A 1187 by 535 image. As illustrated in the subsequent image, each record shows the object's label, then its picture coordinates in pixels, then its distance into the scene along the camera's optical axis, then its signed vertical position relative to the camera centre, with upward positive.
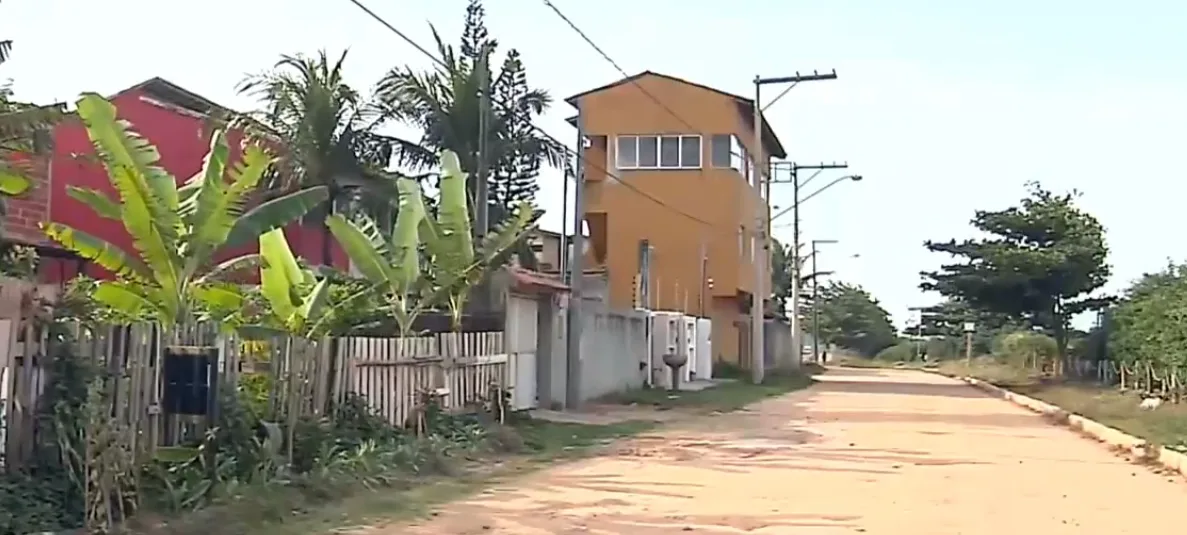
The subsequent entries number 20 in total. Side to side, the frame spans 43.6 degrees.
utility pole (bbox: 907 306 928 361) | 97.53 +4.70
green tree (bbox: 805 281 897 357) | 108.12 +5.86
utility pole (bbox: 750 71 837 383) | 44.47 +3.79
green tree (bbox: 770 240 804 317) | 81.44 +7.30
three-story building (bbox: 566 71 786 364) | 50.16 +7.18
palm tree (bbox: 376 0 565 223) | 30.25 +5.86
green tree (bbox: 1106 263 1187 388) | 29.94 +1.71
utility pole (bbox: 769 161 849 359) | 58.84 +5.25
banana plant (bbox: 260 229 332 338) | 16.50 +1.18
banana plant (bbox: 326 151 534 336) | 19.23 +1.98
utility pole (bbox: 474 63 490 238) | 23.81 +3.72
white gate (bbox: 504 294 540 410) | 23.44 +0.83
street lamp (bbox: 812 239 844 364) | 83.79 +5.10
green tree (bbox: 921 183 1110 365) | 45.75 +4.26
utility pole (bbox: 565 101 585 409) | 25.61 +1.50
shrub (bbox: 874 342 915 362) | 98.81 +3.24
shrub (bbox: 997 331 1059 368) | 51.41 +1.95
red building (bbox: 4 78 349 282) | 20.53 +4.08
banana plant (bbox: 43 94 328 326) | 13.53 +1.72
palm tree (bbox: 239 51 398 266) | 29.56 +5.31
